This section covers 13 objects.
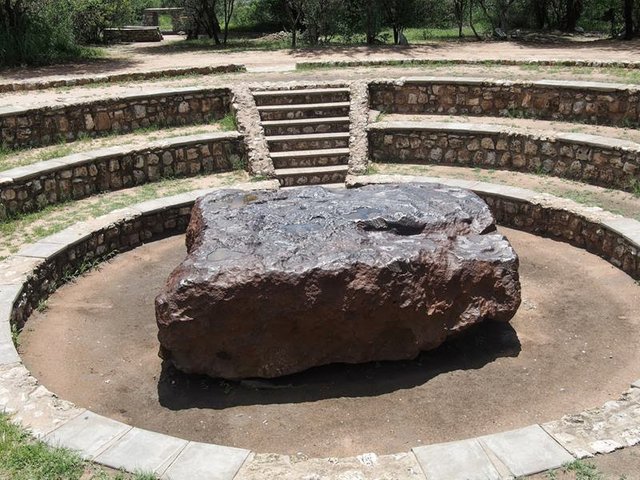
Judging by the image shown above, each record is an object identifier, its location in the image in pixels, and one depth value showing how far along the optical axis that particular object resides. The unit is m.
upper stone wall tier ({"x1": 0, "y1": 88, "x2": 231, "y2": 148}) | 10.91
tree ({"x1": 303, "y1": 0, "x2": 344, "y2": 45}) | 21.44
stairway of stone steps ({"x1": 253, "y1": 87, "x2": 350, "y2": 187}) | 10.97
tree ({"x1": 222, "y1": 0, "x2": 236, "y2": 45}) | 24.51
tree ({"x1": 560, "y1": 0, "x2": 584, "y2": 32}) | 25.28
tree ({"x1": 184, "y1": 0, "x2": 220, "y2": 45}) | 24.95
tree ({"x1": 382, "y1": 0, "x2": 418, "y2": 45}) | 21.84
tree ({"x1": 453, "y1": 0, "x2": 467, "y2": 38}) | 23.93
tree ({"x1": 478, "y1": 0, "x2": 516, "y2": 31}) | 23.05
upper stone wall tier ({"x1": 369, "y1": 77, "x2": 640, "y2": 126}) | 11.16
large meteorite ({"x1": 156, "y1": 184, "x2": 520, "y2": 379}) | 5.60
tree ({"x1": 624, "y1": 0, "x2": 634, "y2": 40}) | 19.88
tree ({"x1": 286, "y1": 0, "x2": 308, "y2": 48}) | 21.62
